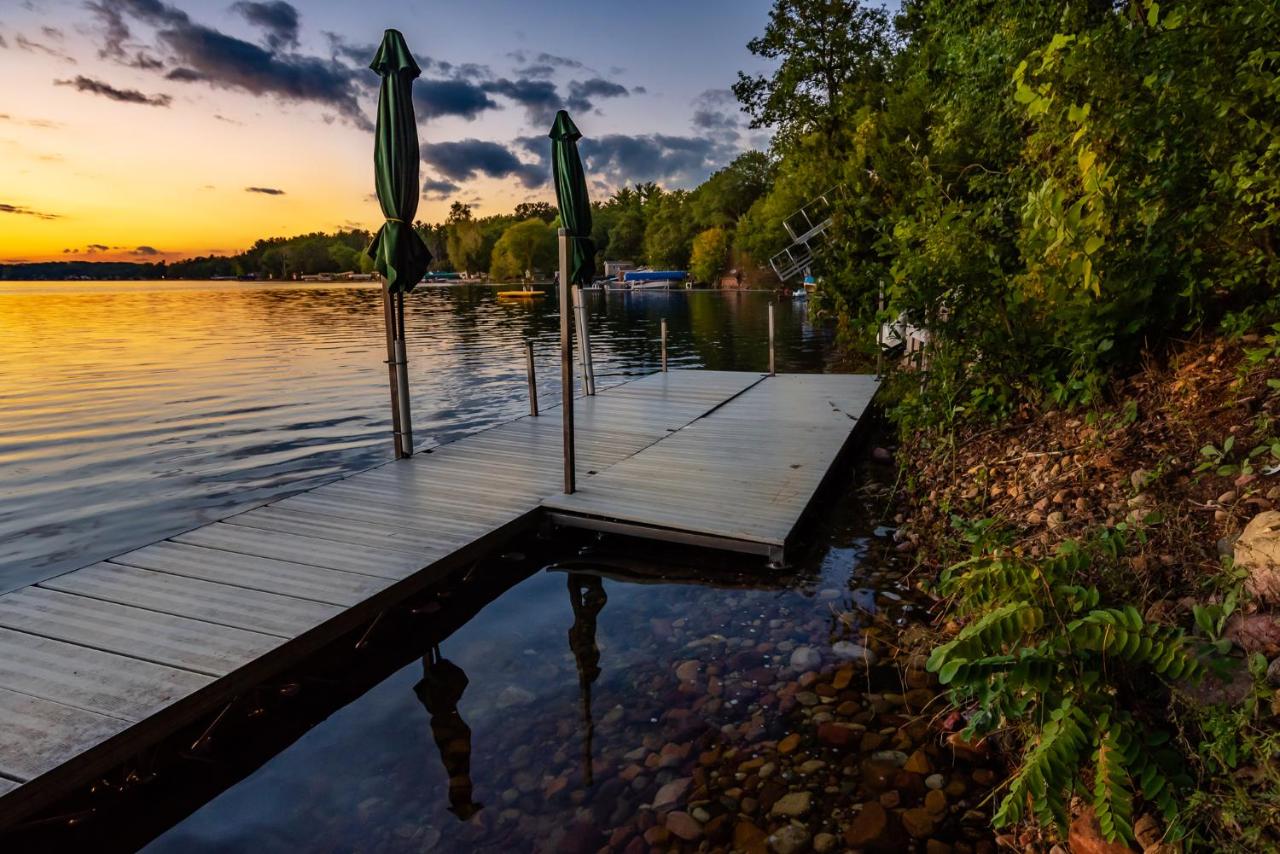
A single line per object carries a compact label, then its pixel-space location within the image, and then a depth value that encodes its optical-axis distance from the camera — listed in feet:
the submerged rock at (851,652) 16.39
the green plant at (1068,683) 8.67
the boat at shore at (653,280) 352.08
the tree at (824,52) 101.19
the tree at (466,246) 518.37
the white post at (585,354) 43.47
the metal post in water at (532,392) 38.06
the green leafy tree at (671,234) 366.43
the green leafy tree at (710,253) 302.45
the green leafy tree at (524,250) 441.68
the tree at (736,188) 294.25
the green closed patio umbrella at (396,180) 26.48
